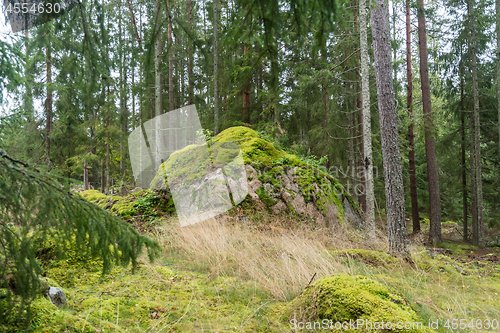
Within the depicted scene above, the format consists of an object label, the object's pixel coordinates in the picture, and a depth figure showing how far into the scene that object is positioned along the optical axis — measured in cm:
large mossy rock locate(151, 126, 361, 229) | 772
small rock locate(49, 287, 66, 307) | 248
